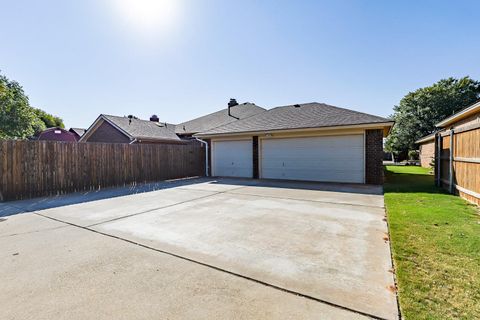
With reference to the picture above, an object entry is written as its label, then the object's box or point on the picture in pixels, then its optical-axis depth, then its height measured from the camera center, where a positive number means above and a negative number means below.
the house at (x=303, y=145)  10.20 +0.53
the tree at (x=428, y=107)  26.34 +5.25
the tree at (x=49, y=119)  42.03 +7.54
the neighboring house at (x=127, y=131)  15.94 +1.94
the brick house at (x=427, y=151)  17.69 +0.26
